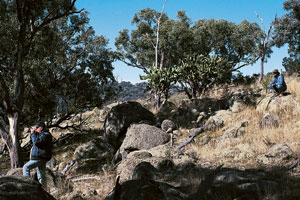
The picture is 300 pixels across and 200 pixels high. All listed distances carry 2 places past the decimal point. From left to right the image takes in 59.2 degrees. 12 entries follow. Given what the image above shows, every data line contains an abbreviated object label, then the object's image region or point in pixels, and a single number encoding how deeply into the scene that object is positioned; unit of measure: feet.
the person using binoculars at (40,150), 23.70
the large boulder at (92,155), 39.78
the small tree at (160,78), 52.75
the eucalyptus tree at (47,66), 37.24
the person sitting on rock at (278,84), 40.55
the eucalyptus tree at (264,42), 80.18
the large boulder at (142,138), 39.91
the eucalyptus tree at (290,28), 88.48
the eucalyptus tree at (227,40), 84.99
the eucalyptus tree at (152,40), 81.56
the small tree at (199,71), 56.59
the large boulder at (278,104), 38.38
